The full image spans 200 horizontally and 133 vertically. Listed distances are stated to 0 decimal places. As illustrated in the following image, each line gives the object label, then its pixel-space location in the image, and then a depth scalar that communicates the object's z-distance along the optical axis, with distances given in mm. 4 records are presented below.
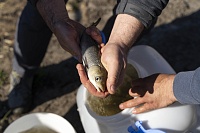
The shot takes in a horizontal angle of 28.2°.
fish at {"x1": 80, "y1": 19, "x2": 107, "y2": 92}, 1466
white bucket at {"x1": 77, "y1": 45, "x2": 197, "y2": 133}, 1642
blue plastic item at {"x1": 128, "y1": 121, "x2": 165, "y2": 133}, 1563
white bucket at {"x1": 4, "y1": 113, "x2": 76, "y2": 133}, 1825
